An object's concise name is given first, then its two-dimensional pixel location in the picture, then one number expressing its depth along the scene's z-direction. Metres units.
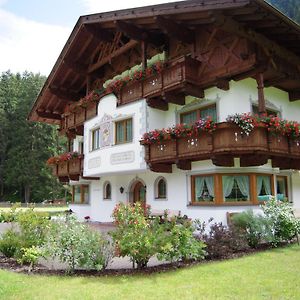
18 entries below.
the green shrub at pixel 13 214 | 10.78
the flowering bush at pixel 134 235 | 8.28
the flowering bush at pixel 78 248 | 8.42
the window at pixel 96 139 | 19.25
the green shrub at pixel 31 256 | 8.71
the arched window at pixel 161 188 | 16.75
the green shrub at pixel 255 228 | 11.37
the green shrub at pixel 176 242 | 8.43
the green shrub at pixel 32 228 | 9.88
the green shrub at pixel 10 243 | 10.11
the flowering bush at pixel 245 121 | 12.22
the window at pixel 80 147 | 24.61
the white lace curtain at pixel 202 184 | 14.36
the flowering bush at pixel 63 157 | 21.59
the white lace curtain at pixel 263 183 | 14.35
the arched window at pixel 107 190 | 20.88
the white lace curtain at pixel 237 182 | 14.10
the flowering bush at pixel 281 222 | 11.70
